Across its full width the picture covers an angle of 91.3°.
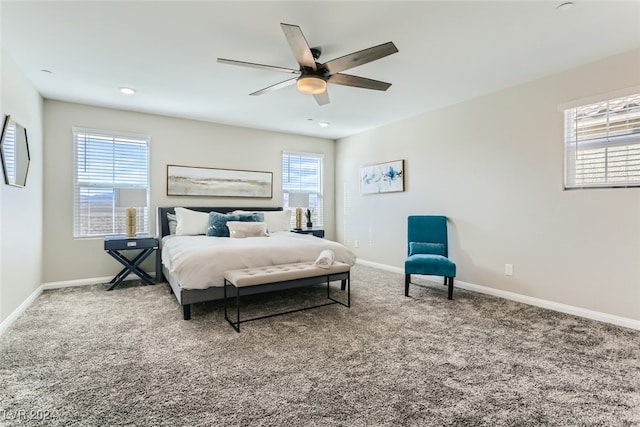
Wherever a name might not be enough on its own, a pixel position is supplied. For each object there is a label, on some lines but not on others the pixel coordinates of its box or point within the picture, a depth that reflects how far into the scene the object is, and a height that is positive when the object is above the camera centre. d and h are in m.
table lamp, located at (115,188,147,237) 4.29 +0.09
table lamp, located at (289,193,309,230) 5.79 +0.12
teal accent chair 3.72 -0.53
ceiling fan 2.23 +1.17
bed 3.00 -0.52
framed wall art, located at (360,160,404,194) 5.18 +0.55
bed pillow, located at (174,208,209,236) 4.55 -0.21
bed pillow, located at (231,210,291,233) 5.23 -0.20
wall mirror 2.78 +0.52
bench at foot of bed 2.84 -0.67
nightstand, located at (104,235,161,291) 4.13 -0.61
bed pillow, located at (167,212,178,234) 4.75 -0.22
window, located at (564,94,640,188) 2.89 +0.65
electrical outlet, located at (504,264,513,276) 3.74 -0.72
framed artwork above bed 5.05 +0.45
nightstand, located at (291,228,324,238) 5.61 -0.42
